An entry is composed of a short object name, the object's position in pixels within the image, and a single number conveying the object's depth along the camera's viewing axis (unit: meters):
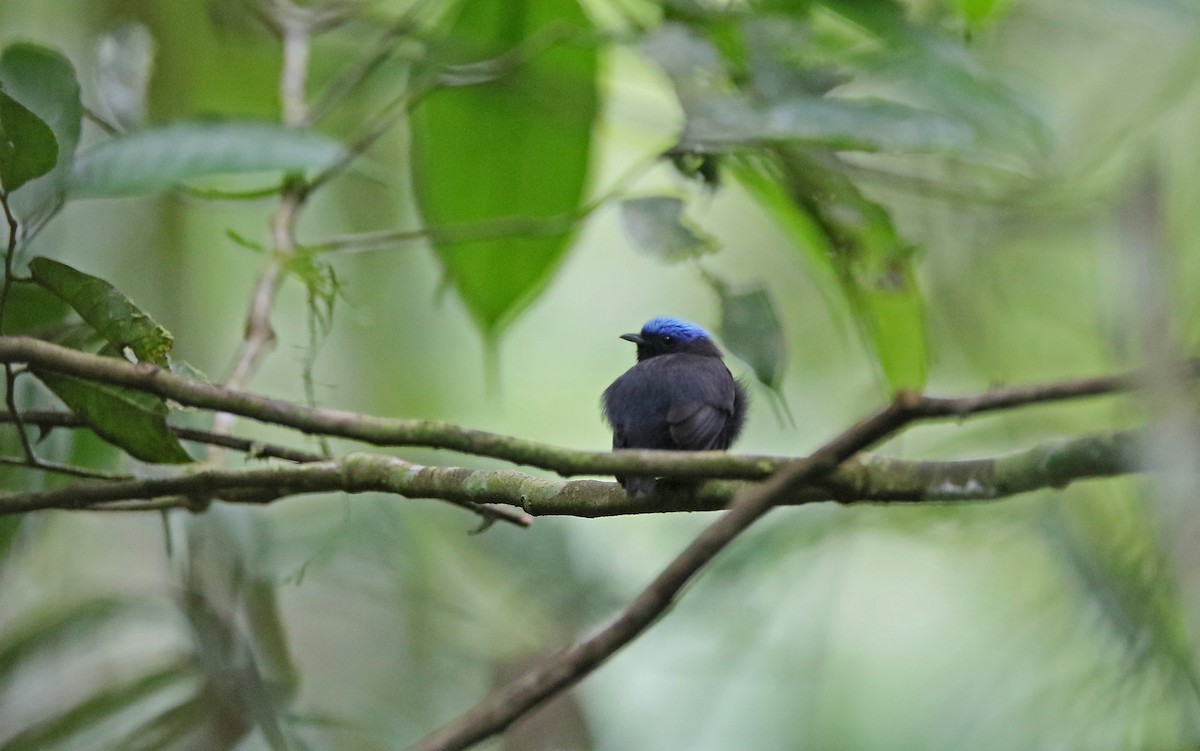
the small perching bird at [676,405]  5.01
